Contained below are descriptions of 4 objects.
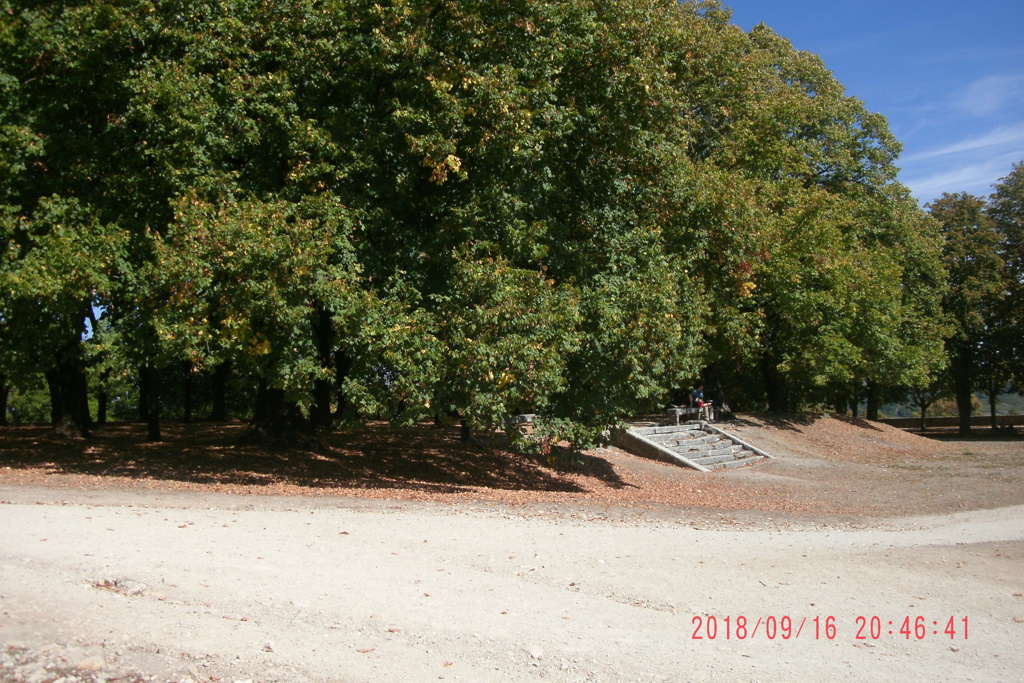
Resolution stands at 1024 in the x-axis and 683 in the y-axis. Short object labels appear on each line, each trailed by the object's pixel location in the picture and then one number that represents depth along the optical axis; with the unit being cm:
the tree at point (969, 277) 3528
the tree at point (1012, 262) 3531
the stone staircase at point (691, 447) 2098
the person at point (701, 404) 2589
